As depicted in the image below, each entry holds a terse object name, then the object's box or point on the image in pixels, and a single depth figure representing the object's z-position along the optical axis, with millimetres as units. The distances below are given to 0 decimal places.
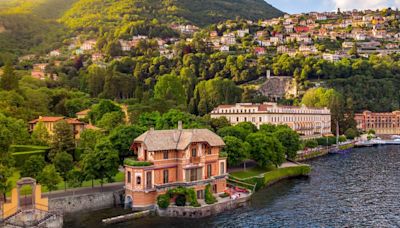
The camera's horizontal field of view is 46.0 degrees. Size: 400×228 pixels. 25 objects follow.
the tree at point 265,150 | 64062
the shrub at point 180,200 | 45844
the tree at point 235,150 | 59234
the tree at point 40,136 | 61188
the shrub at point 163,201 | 45094
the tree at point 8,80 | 80381
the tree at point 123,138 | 56156
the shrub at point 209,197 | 47219
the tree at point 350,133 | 131250
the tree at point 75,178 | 47469
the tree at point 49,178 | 44812
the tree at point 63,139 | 58256
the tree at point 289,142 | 75500
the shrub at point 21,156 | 52438
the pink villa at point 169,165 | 46406
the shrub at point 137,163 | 46375
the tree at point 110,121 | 71625
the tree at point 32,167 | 47062
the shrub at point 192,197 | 45781
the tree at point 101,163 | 48688
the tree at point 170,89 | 109169
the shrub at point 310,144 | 102425
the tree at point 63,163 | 49500
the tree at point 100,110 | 80000
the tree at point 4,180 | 40594
